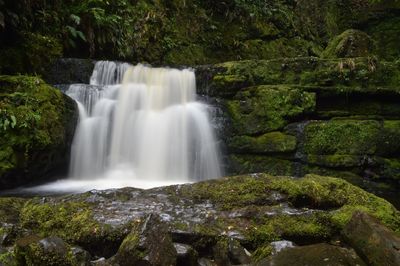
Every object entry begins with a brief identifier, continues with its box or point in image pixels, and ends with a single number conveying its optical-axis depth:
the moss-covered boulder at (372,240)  2.82
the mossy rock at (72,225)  3.61
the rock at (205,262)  3.38
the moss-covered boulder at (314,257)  2.82
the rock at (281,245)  3.39
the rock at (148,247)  2.98
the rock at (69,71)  9.27
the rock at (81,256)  3.16
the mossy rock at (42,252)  2.96
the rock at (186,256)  3.31
